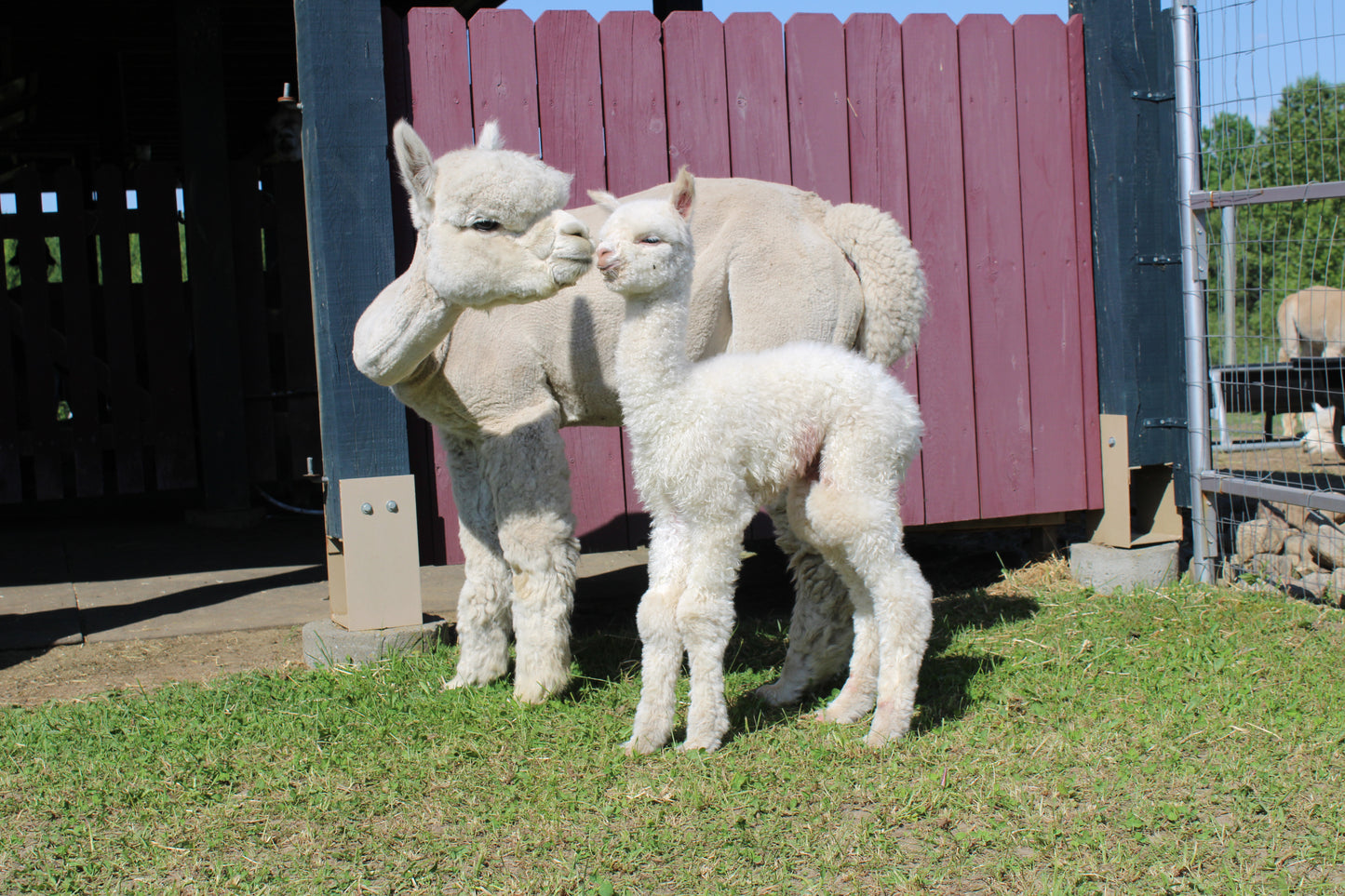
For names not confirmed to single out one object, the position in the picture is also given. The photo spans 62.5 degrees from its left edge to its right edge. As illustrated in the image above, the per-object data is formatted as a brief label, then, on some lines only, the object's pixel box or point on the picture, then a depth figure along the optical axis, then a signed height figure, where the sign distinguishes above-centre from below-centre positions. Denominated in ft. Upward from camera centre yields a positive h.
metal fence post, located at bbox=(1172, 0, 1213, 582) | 17.42 +1.14
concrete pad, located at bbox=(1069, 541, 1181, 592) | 17.99 -3.54
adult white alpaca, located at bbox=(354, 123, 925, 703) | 11.20 +0.56
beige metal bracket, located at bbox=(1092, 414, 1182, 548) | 18.26 -2.52
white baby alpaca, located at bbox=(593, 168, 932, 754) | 10.79 -1.00
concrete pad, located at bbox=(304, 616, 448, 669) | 14.48 -3.33
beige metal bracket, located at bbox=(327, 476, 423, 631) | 14.44 -2.15
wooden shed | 14.46 +3.14
